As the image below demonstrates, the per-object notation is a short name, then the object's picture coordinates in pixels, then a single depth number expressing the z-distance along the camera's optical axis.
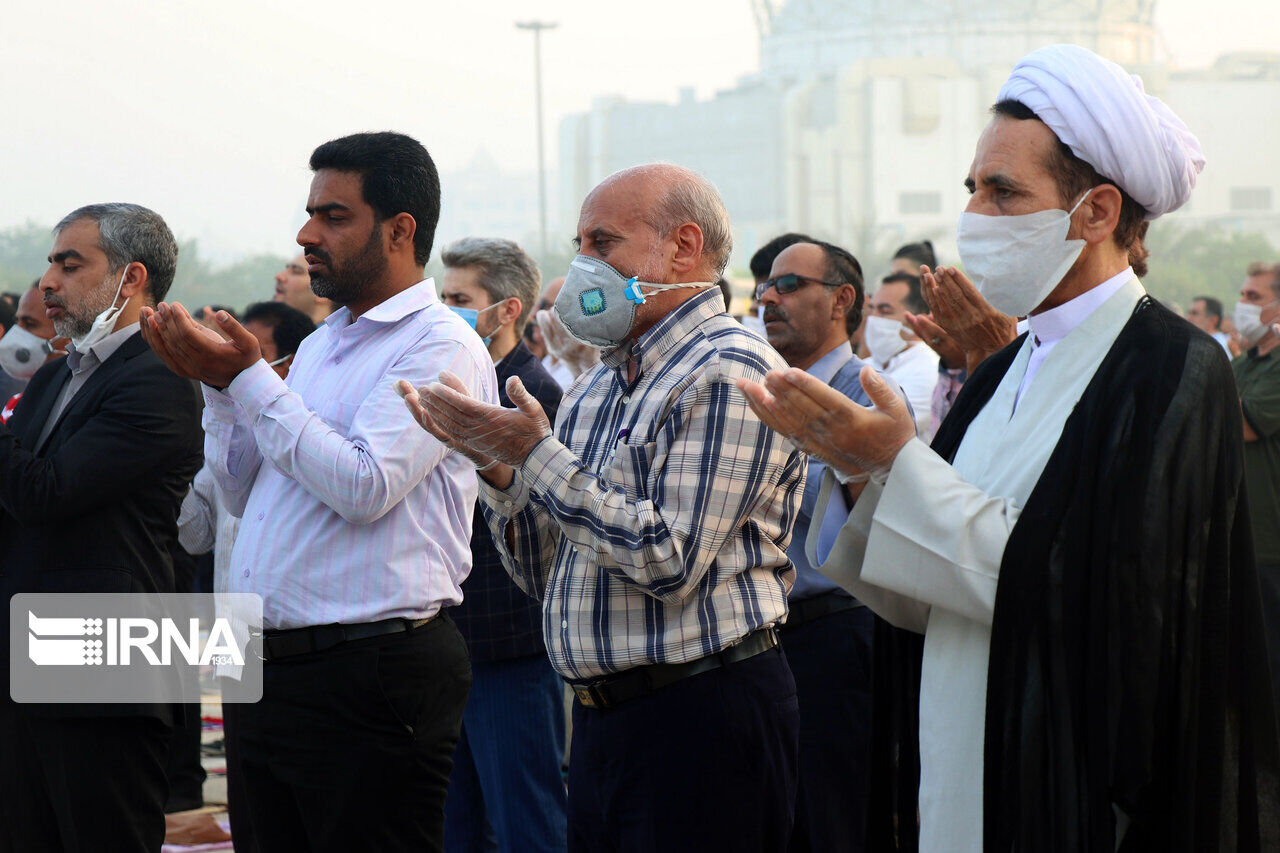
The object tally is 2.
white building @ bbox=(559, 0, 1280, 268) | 75.00
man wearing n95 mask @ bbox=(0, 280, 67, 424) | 7.06
